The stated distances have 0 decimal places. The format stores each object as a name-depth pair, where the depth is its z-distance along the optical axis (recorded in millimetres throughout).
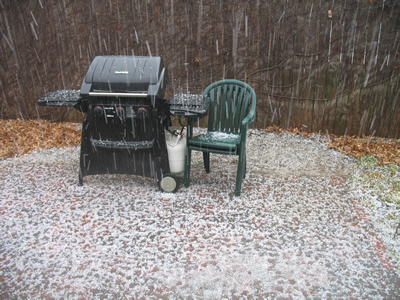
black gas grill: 2682
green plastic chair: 2859
